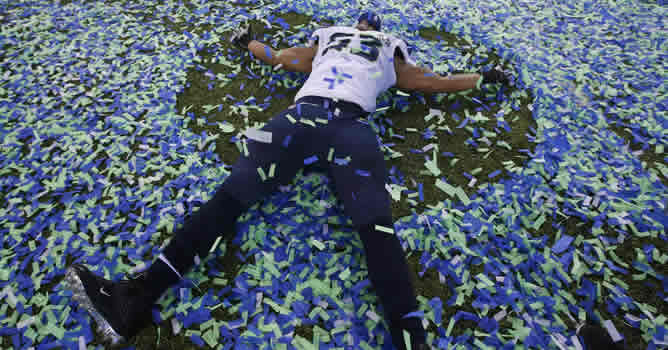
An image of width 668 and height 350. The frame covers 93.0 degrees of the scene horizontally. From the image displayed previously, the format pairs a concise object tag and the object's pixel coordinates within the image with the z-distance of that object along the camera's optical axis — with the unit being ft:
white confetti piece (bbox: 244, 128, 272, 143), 8.48
